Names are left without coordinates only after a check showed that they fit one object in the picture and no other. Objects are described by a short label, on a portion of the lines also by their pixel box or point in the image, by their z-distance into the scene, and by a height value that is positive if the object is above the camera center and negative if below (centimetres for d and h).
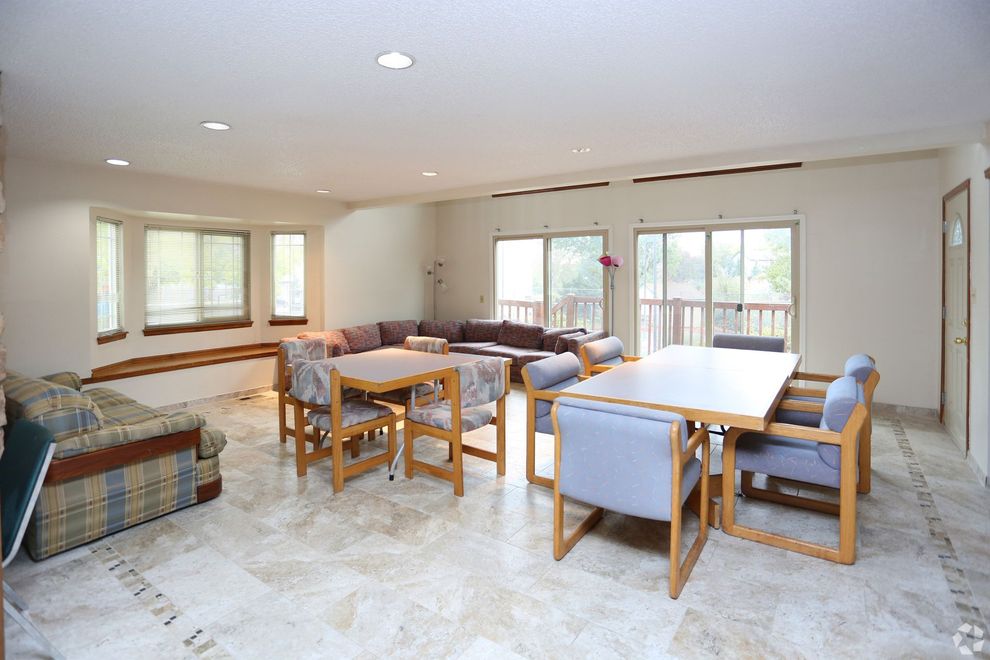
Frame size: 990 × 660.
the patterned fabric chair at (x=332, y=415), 344 -69
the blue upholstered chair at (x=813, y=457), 254 -72
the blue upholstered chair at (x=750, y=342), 477 -29
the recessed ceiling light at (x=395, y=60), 229 +106
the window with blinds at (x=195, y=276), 598 +40
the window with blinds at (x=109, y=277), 530 +35
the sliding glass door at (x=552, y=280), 697 +41
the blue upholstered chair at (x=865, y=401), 312 -58
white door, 407 -5
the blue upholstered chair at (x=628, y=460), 221 -63
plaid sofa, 268 -83
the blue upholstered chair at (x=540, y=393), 335 -50
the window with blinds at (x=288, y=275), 684 +45
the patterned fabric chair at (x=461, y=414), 345 -68
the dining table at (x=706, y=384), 254 -42
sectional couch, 636 -33
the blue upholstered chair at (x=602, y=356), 416 -36
